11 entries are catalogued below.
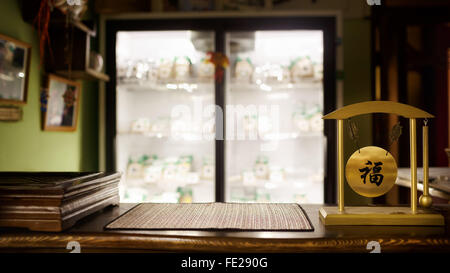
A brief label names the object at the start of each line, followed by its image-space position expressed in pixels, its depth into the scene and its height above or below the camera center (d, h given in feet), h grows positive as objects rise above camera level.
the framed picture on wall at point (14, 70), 6.10 +1.28
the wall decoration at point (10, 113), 6.21 +0.54
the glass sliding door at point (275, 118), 10.45 +0.76
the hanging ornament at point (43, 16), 6.51 +2.36
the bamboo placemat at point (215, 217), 3.34 -0.74
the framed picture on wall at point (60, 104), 7.50 +0.87
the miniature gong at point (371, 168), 3.41 -0.23
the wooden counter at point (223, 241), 2.98 -0.79
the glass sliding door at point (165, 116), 10.38 +0.82
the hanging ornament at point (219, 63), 9.55 +2.09
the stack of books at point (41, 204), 3.18 -0.53
